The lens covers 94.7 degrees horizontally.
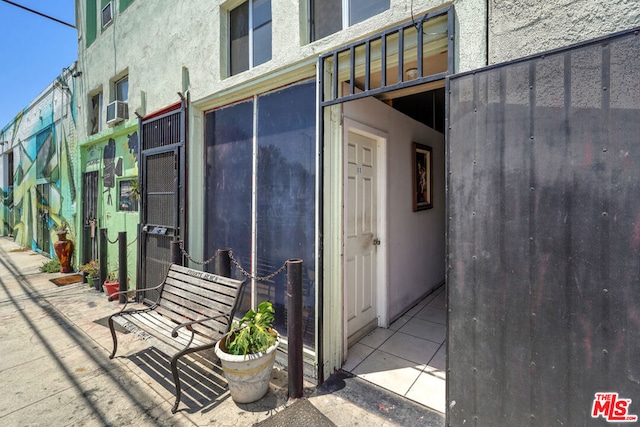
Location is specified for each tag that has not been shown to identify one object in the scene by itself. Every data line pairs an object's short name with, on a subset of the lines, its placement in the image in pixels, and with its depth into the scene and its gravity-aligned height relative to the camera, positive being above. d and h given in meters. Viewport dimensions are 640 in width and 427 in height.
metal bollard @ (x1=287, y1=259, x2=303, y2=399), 2.51 -0.97
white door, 3.39 -0.30
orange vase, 7.11 -0.95
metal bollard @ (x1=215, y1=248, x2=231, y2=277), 3.32 -0.60
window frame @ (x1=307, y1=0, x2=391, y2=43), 2.73 +1.84
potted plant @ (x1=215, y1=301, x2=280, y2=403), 2.37 -1.18
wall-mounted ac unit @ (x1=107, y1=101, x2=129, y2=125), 5.21 +1.78
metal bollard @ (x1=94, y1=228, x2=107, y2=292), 5.36 -0.86
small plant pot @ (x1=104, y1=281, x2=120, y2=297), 5.20 -1.35
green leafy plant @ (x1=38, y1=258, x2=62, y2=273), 7.23 -1.39
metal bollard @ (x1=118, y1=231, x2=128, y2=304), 4.89 -0.84
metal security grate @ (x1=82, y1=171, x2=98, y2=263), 6.47 -0.09
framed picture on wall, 4.61 +0.54
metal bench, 2.63 -1.08
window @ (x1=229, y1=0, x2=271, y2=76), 3.38 +2.10
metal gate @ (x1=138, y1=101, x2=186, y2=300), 4.12 +0.32
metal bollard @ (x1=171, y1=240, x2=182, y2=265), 3.93 -0.57
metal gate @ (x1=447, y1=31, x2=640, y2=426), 1.42 -0.17
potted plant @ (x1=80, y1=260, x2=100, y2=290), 5.91 -1.23
